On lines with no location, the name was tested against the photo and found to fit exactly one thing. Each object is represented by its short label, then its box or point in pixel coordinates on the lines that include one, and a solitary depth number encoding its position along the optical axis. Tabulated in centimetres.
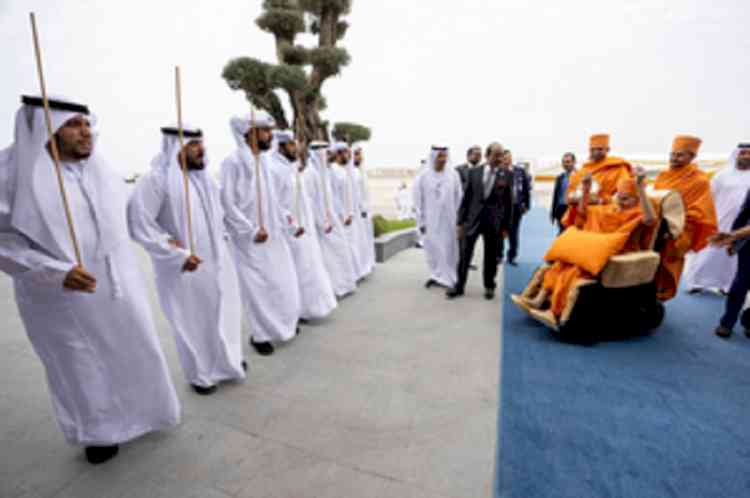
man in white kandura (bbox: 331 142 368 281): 507
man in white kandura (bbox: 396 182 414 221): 1452
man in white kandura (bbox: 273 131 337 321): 369
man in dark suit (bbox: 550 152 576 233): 604
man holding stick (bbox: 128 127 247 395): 234
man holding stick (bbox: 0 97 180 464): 167
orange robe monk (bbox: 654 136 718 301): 341
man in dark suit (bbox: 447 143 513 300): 450
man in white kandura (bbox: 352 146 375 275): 567
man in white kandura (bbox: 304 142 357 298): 449
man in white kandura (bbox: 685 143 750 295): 433
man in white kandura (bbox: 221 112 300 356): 309
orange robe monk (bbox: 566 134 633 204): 370
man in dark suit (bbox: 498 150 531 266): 628
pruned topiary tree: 850
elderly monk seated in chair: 315
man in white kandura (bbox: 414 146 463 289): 496
